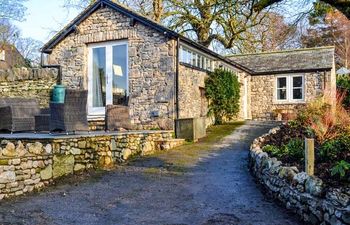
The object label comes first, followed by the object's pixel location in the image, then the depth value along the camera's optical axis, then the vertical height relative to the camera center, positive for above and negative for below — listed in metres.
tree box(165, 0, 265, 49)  20.61 +5.09
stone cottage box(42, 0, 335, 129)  12.30 +1.63
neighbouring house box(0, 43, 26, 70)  30.10 +4.39
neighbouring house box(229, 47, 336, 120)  20.16 +1.53
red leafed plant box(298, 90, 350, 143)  8.70 -0.32
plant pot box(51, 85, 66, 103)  13.66 +0.59
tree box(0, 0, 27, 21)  19.02 +5.33
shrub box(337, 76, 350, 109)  19.75 +1.34
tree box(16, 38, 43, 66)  35.56 +6.15
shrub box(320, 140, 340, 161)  6.27 -0.79
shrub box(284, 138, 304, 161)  6.80 -0.84
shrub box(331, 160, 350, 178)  4.68 -0.82
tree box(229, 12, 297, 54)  22.58 +5.37
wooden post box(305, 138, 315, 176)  5.37 -0.78
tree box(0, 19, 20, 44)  21.86 +5.48
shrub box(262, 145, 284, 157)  7.30 -0.92
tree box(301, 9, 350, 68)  33.34 +6.69
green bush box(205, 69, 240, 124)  15.29 +0.58
